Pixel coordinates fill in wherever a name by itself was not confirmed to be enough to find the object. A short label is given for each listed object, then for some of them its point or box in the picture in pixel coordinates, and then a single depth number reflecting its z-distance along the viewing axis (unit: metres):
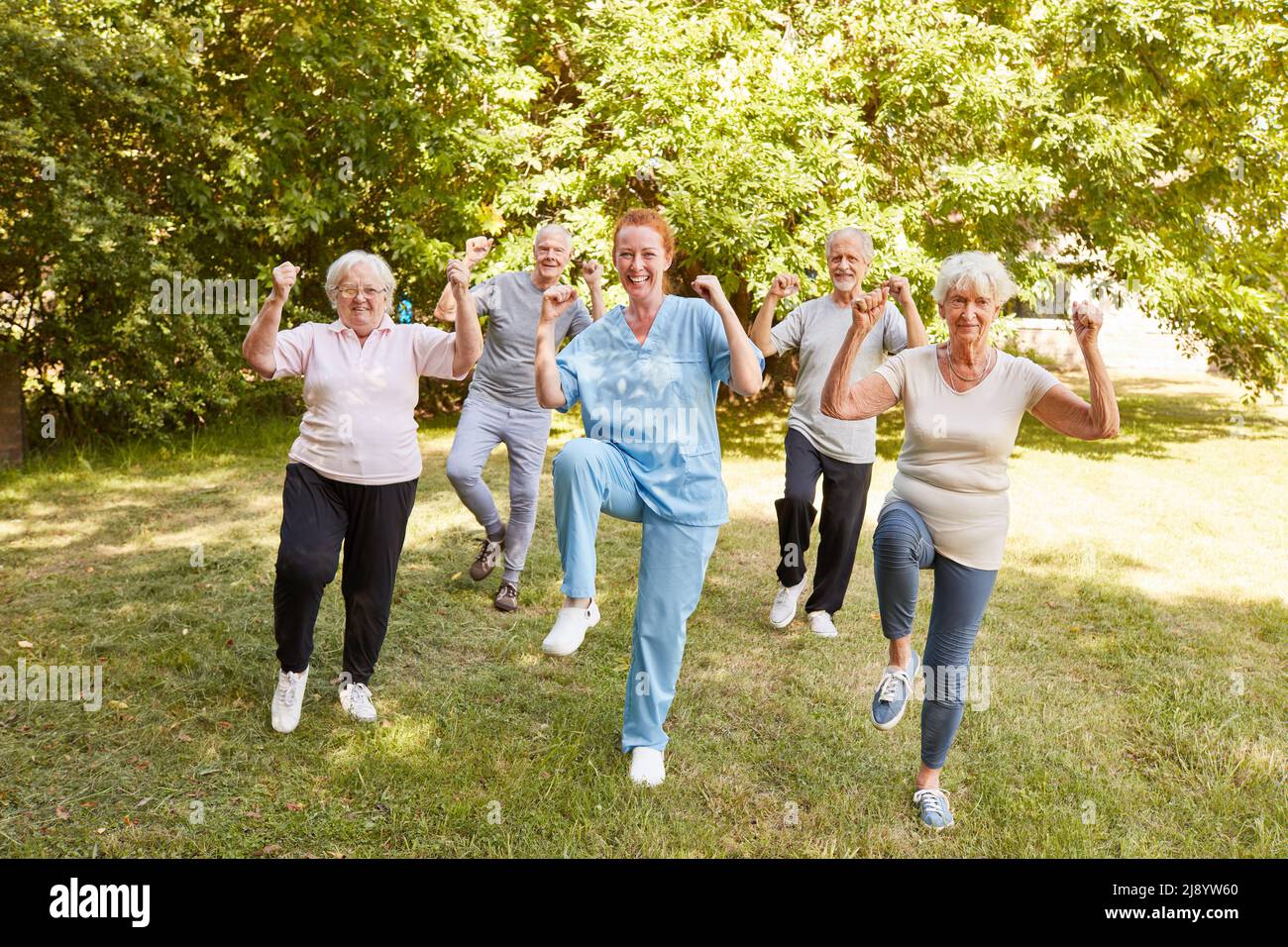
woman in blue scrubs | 3.94
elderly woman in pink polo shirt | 4.36
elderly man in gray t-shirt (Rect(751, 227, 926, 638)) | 5.86
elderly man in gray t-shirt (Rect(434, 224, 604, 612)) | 6.29
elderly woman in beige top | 3.70
